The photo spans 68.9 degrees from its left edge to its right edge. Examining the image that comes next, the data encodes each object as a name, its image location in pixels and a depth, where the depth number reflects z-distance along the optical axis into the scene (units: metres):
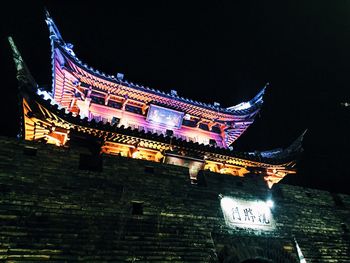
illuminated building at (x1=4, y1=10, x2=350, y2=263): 5.54
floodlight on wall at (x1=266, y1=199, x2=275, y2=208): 8.58
